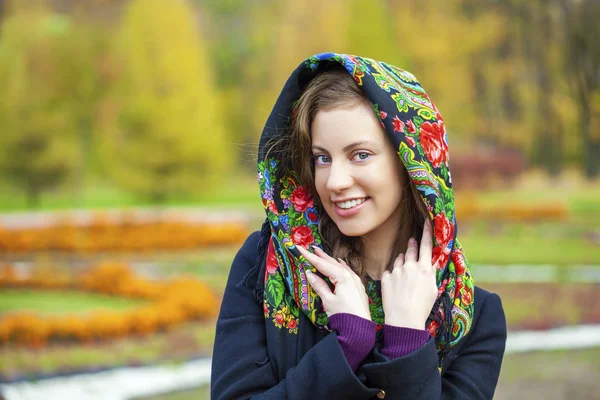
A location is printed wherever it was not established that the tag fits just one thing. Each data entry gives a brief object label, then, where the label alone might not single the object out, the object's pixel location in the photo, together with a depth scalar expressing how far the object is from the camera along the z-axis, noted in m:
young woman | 1.45
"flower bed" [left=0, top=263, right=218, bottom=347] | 5.49
